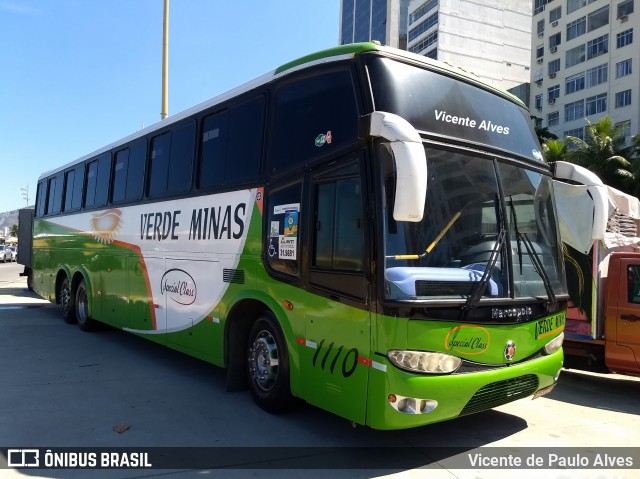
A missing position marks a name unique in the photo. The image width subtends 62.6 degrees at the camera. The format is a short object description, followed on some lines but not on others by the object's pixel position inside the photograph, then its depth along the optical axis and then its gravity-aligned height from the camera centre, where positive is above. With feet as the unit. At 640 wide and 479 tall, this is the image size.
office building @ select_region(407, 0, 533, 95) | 245.45 +117.90
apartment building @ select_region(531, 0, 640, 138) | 144.97 +66.19
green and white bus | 13.12 +0.74
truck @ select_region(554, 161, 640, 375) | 21.62 -0.09
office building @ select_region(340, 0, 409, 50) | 345.72 +177.44
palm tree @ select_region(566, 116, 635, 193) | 93.91 +23.26
